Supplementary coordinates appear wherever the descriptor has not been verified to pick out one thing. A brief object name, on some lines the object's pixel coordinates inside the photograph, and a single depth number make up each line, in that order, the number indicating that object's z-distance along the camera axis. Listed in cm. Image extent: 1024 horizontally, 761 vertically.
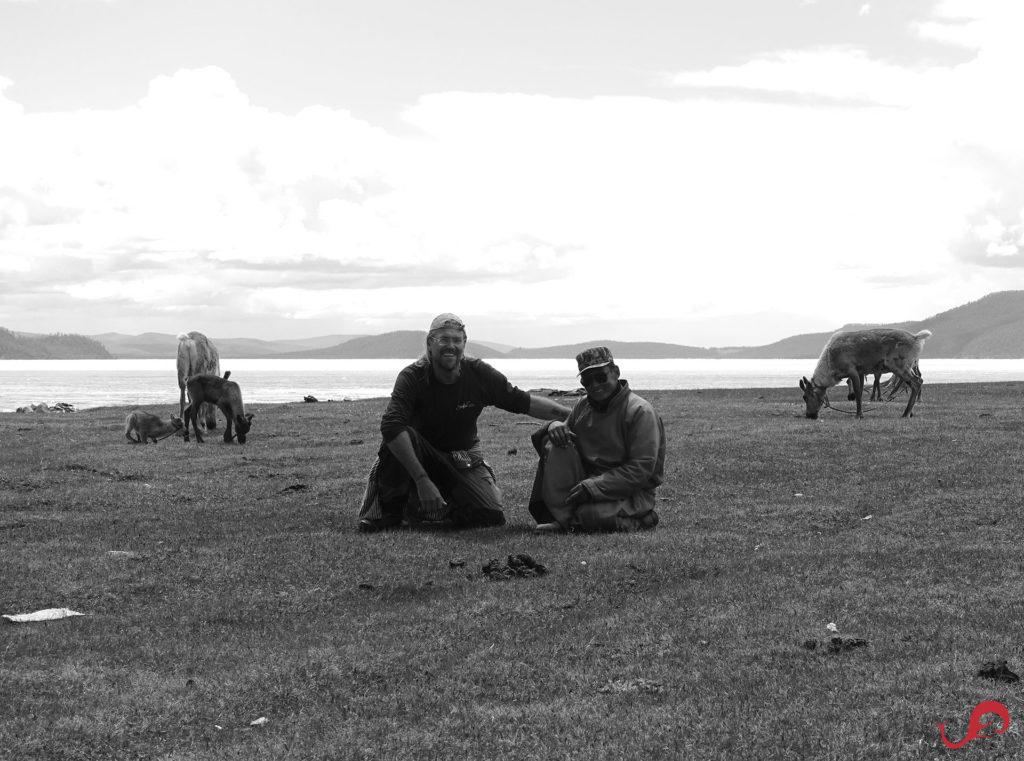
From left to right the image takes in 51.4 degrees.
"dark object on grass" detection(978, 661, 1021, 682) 669
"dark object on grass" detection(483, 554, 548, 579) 1001
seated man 1165
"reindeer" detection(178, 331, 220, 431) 2834
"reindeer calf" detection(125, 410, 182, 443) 2595
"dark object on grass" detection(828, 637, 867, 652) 745
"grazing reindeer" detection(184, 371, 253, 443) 2528
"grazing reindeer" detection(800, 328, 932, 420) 2816
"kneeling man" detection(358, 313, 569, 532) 1189
